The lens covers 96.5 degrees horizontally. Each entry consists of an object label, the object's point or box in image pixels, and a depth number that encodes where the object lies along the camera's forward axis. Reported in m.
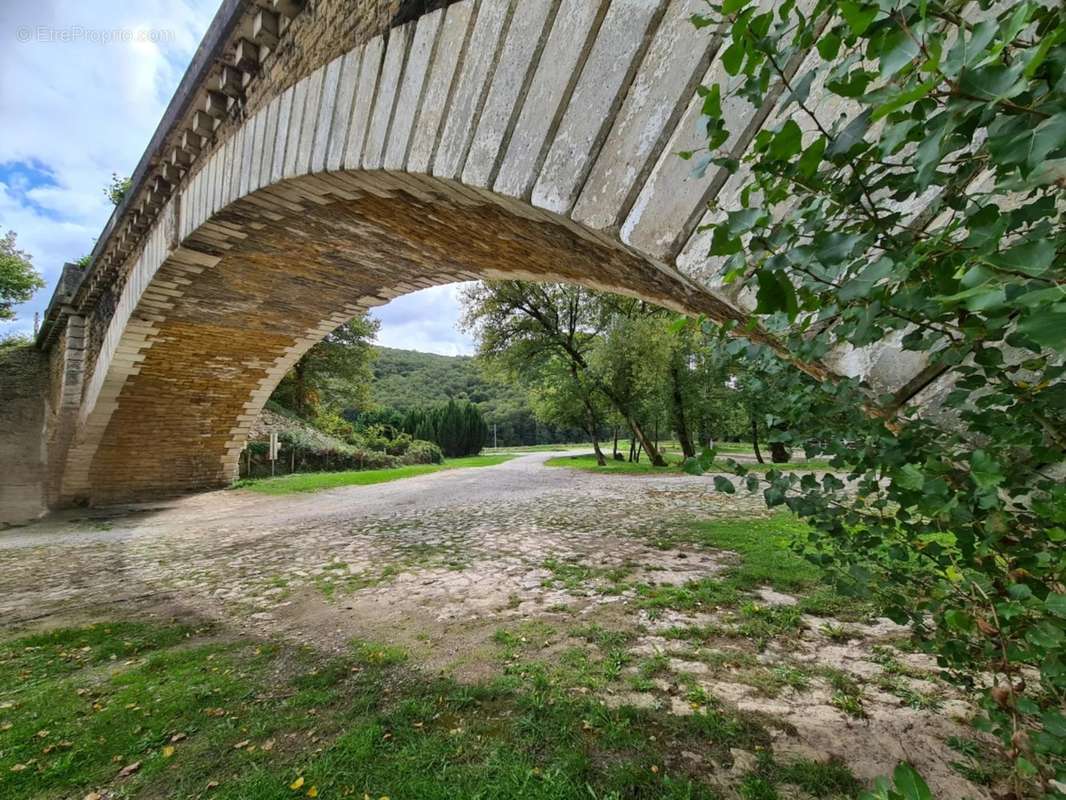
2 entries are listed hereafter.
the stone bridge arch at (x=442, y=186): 1.69
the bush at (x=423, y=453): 25.44
